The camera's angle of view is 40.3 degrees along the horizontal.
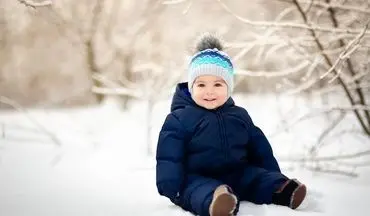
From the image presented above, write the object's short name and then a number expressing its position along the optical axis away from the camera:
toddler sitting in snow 2.41
